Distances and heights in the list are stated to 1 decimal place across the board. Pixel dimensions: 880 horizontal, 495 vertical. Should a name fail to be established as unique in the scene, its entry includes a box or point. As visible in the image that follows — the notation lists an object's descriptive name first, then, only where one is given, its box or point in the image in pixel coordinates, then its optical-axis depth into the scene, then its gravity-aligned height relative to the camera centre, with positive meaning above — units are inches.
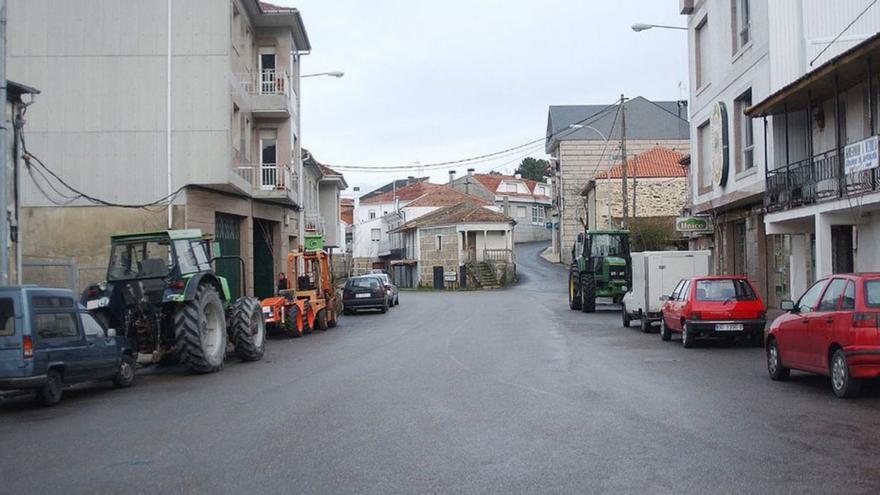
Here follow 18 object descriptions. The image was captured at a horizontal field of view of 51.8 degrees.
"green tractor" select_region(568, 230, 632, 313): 1353.3 -12.0
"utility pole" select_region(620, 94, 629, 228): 1678.4 +221.2
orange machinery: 990.0 -40.7
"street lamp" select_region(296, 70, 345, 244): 1459.4 +124.9
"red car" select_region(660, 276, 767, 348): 730.2 -42.5
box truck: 958.4 -15.9
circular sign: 1082.1 +139.0
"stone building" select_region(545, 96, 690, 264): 2903.5 +393.9
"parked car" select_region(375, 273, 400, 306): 1584.3 -47.2
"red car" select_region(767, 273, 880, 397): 423.2 -37.5
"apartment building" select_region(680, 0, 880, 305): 852.6 +141.9
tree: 5009.8 +522.5
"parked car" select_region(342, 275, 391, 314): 1450.5 -48.9
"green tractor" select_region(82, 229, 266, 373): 625.9 -23.2
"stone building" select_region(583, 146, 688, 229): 2407.7 +188.6
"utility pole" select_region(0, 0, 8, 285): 564.4 +44.8
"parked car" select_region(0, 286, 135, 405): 474.9 -42.3
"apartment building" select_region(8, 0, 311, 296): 987.9 +171.5
